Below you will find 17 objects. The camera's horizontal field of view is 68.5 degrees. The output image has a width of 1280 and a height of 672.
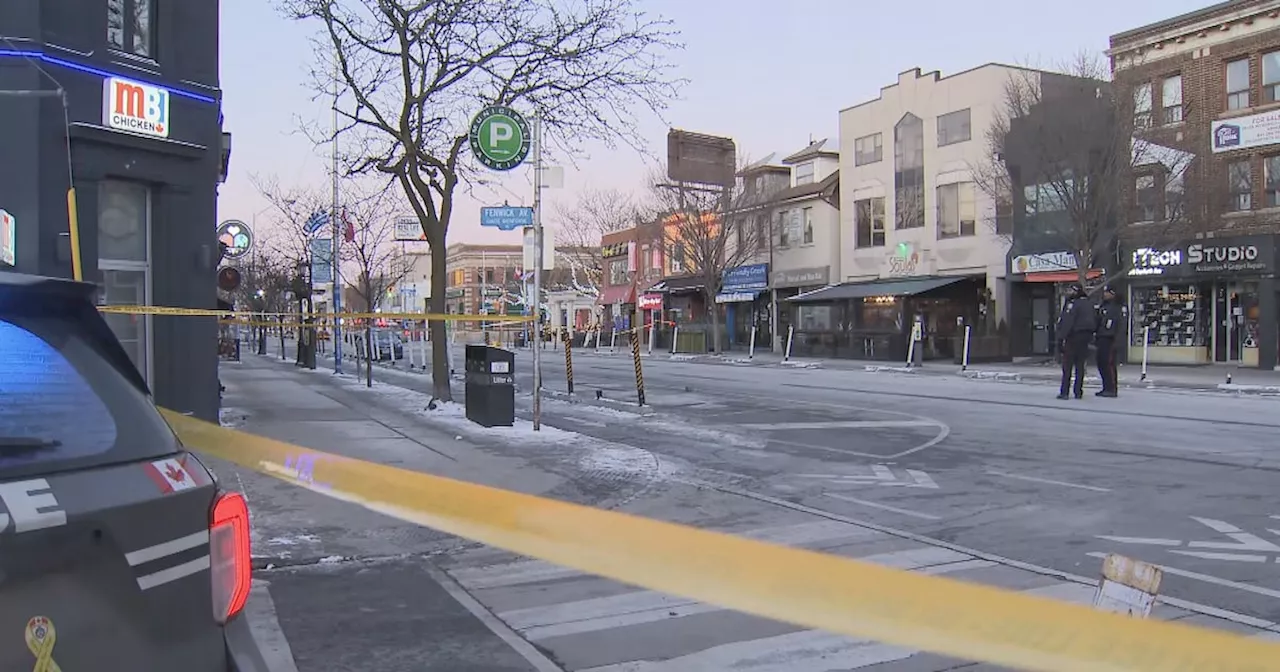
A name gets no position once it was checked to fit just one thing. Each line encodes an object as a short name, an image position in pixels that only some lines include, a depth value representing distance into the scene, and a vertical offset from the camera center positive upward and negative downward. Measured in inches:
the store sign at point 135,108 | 444.5 +110.8
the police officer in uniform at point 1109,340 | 649.0 -5.4
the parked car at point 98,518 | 74.4 -15.9
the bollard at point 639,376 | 649.0 -29.6
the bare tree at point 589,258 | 2389.3 +222.9
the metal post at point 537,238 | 469.1 +49.8
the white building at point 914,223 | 1305.4 +164.8
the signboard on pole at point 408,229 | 968.3 +110.8
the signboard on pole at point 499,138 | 473.1 +100.0
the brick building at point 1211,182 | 990.4 +159.9
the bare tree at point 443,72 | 575.2 +167.7
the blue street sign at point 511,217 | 489.4 +61.3
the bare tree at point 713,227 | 1627.7 +188.7
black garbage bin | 506.3 -27.7
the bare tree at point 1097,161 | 984.9 +183.5
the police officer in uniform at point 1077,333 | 628.1 -0.4
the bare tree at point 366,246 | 1146.7 +120.4
